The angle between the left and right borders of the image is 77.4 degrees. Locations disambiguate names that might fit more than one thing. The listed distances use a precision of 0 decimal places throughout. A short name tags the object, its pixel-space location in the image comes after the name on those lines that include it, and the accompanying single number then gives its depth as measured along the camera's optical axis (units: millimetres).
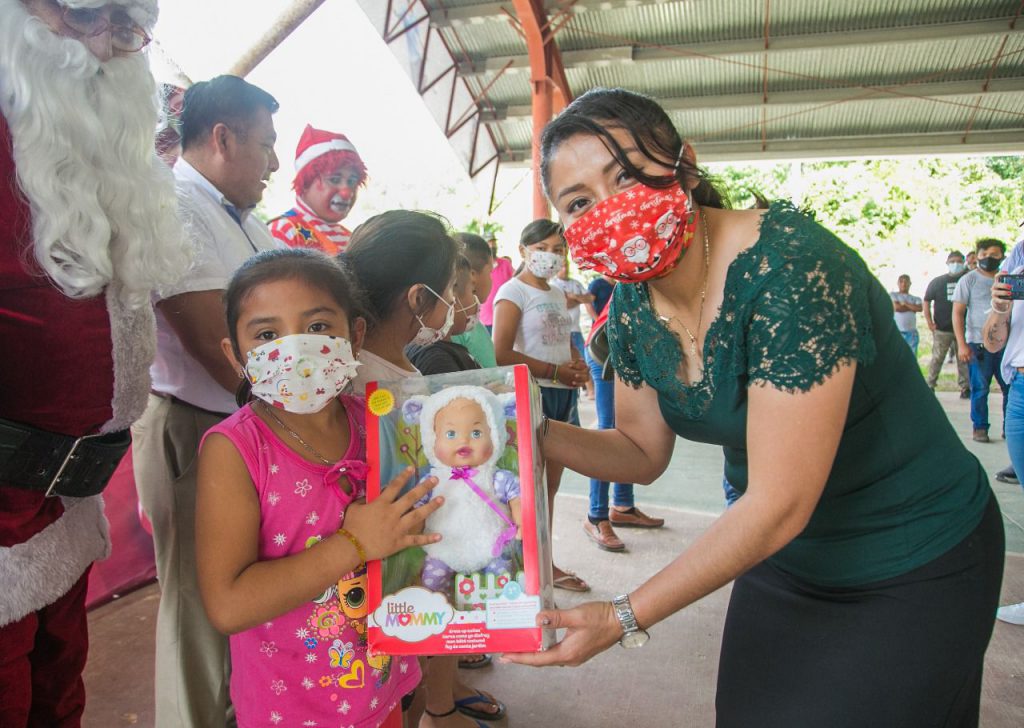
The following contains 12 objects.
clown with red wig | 2820
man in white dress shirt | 1635
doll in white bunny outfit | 1079
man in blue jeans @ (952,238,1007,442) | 5531
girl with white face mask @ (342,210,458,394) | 1688
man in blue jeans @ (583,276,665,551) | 3674
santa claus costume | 1022
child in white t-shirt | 3270
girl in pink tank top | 1177
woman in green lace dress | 1062
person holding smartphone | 2621
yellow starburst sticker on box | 1160
